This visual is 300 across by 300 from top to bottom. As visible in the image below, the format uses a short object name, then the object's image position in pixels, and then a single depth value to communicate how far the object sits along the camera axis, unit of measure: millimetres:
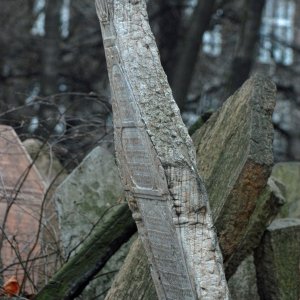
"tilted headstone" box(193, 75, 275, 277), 7409
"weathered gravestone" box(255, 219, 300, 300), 8682
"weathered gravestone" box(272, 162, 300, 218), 11354
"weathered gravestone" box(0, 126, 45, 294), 10161
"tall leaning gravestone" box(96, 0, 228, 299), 6488
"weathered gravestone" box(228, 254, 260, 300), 9217
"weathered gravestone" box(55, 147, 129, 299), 10305
